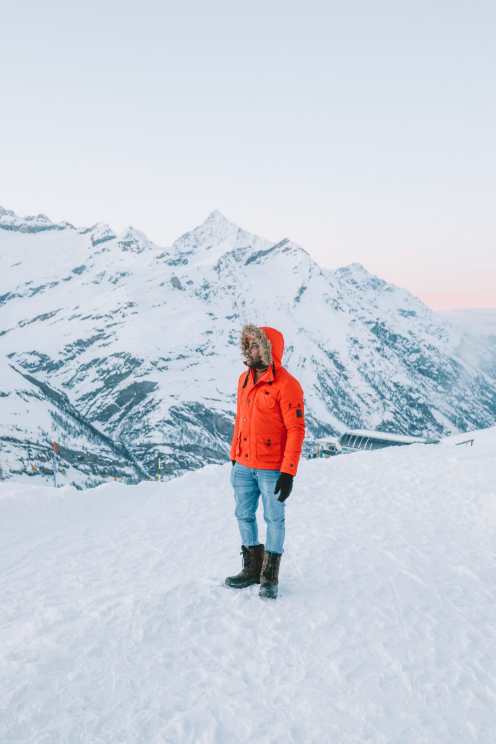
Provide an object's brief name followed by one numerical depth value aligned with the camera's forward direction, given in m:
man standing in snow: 5.57
